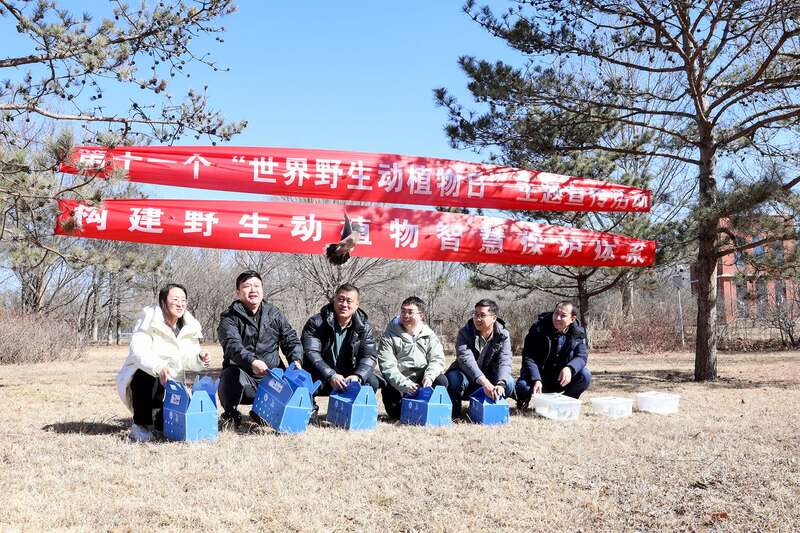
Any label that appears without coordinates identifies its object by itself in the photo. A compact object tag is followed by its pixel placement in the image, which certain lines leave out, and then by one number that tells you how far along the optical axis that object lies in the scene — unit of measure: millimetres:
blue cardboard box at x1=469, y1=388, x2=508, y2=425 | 4844
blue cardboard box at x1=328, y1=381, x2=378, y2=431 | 4547
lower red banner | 6043
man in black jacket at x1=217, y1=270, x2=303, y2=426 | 4594
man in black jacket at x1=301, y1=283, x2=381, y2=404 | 4945
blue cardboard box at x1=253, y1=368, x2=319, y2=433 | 4289
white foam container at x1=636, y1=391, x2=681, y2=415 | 5527
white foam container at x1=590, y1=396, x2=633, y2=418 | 5285
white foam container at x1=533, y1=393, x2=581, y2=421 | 5105
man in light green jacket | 5105
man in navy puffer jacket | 5473
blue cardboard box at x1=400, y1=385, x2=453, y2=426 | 4762
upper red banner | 6203
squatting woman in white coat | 4250
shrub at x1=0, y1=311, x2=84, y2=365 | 12773
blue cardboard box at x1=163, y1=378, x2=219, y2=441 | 4039
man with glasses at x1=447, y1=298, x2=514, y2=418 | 5219
